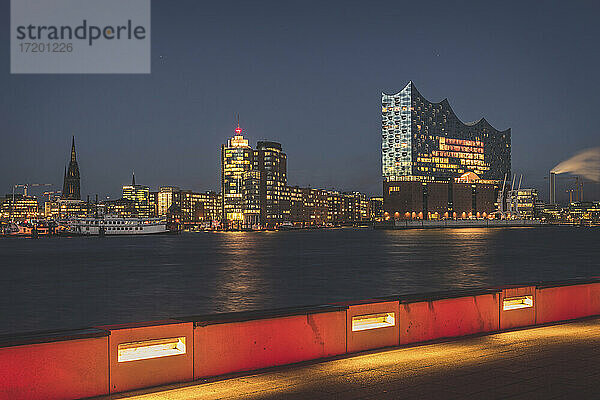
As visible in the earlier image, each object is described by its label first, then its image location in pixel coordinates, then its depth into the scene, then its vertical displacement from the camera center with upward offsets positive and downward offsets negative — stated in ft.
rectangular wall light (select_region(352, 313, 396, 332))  35.27 -5.97
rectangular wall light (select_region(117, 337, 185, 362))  28.04 -5.92
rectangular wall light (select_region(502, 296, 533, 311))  42.39 -6.02
